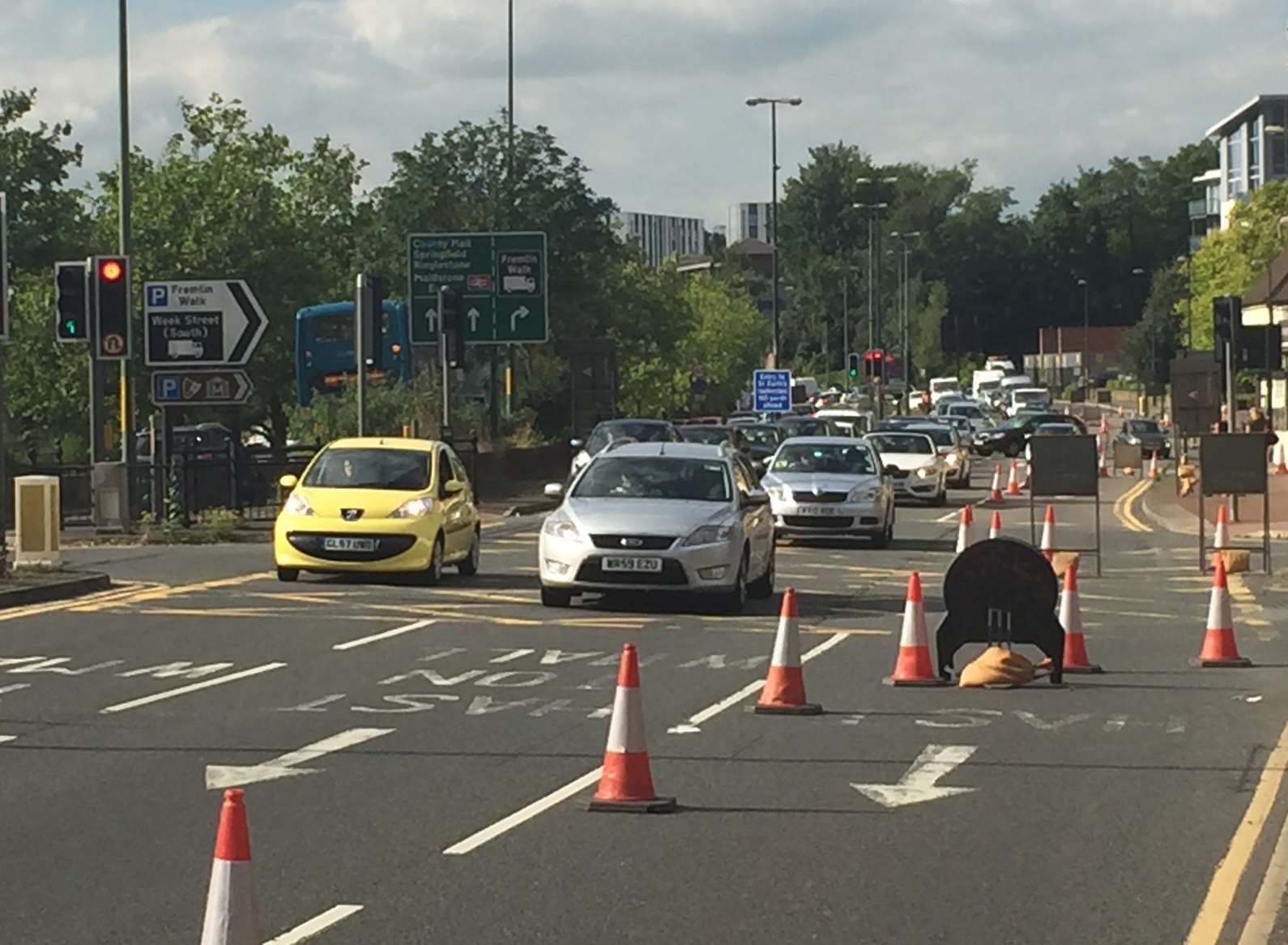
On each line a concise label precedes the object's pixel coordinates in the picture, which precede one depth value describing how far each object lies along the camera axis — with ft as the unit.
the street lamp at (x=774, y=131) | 253.24
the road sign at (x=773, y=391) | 239.30
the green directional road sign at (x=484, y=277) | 165.17
